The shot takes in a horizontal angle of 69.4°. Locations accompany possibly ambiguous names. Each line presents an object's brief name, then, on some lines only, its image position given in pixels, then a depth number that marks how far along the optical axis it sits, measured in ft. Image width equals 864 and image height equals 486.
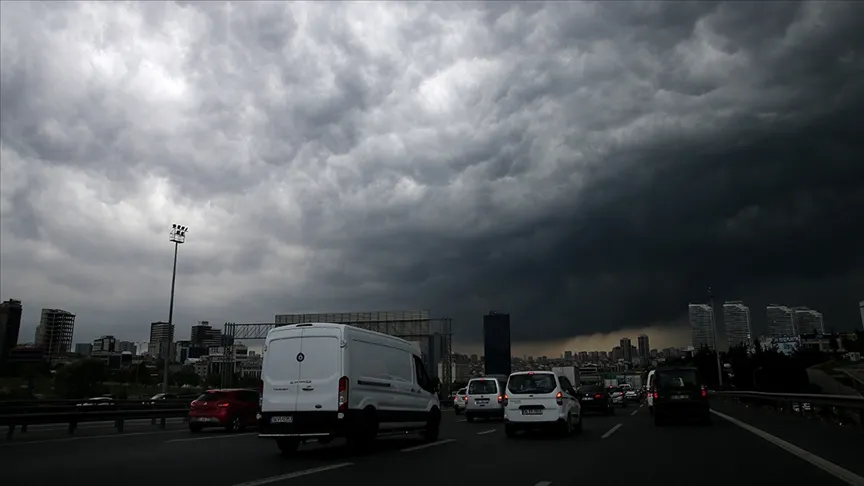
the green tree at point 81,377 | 189.07
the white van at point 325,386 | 42.14
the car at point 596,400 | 102.22
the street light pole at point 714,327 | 207.56
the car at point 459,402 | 133.80
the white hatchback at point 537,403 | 56.54
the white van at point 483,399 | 95.09
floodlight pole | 140.36
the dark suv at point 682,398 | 72.87
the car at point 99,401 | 81.24
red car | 71.92
